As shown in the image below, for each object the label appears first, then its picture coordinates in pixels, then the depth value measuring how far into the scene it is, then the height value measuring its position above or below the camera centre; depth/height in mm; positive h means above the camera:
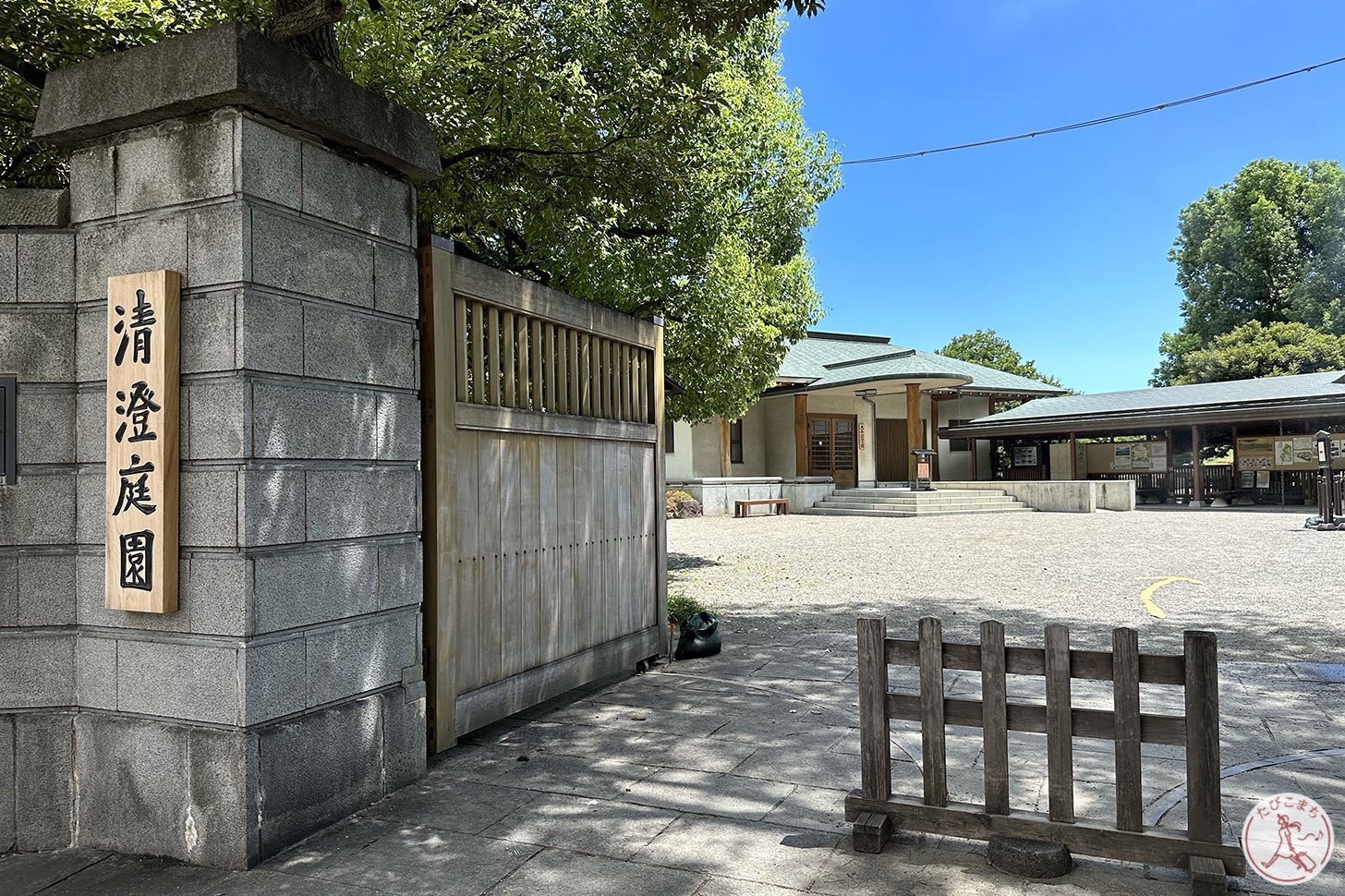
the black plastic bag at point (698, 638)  6867 -1336
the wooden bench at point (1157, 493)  26375 -813
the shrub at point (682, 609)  7711 -1251
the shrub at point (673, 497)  23516 -610
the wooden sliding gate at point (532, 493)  4465 -101
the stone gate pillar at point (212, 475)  3275 +33
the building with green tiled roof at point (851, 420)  26219 +1824
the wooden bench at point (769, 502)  24297 -932
